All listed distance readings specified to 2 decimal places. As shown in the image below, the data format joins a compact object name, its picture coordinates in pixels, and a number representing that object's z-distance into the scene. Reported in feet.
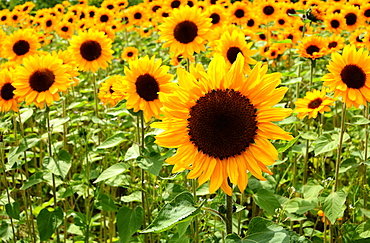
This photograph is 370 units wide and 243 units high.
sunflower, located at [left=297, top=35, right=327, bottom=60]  12.96
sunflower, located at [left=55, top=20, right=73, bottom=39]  23.40
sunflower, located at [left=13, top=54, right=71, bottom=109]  10.05
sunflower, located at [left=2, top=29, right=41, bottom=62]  14.07
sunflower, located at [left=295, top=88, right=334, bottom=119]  10.54
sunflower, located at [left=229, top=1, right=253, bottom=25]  20.53
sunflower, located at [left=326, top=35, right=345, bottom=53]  14.82
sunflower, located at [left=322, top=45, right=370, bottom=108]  8.91
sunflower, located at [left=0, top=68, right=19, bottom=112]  10.48
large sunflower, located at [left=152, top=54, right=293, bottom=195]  5.19
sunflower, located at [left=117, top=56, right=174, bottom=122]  9.04
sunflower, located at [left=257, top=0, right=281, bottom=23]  21.27
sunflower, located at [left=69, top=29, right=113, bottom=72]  12.94
